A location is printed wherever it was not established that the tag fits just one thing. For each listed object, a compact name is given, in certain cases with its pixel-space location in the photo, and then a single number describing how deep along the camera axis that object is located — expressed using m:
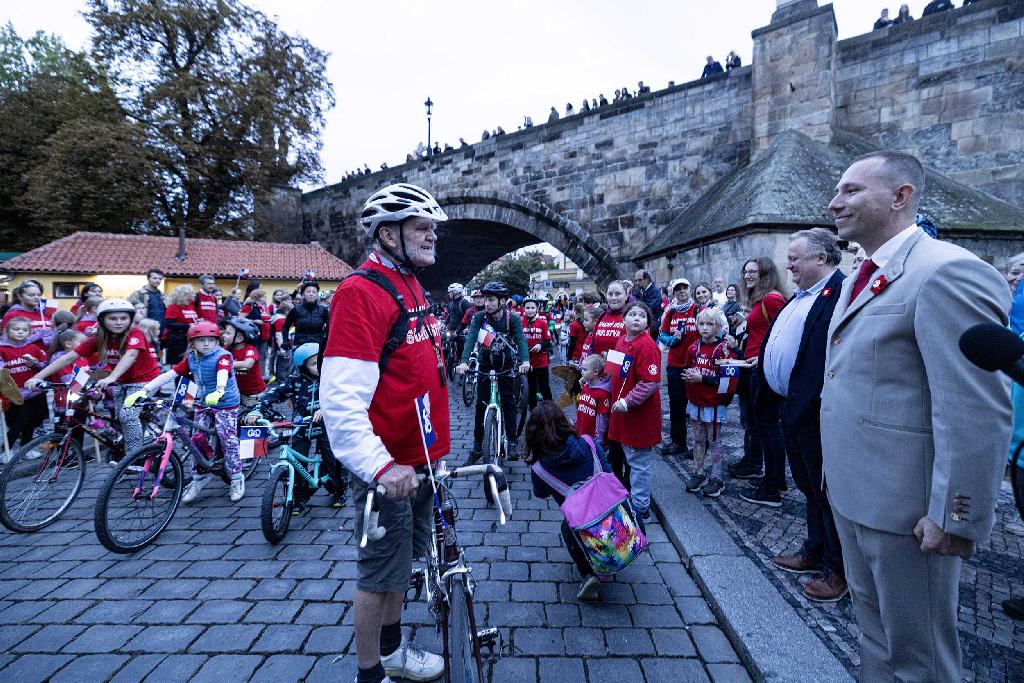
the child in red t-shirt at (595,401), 4.07
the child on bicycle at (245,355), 5.15
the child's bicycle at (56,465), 3.83
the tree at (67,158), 19.78
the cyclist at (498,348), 5.48
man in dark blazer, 2.66
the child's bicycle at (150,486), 3.41
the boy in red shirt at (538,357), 6.86
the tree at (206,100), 20.91
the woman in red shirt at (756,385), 3.92
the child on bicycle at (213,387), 4.27
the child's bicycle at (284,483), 3.48
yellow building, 18.06
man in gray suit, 1.36
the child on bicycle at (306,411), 4.12
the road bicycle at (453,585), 1.88
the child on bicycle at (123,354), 4.54
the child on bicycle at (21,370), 5.02
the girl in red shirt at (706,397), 4.35
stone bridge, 9.37
